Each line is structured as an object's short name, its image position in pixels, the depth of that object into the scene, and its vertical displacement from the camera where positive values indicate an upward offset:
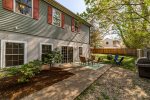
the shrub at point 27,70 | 3.21 -0.96
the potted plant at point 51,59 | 5.63 -0.71
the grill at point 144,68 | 4.78 -1.18
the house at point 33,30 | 4.15 +1.44
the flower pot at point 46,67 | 5.48 -1.31
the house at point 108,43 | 30.46 +2.92
